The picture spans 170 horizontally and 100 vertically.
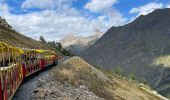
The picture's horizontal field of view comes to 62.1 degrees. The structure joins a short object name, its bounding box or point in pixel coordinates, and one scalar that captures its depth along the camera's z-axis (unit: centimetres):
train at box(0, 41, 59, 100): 738
